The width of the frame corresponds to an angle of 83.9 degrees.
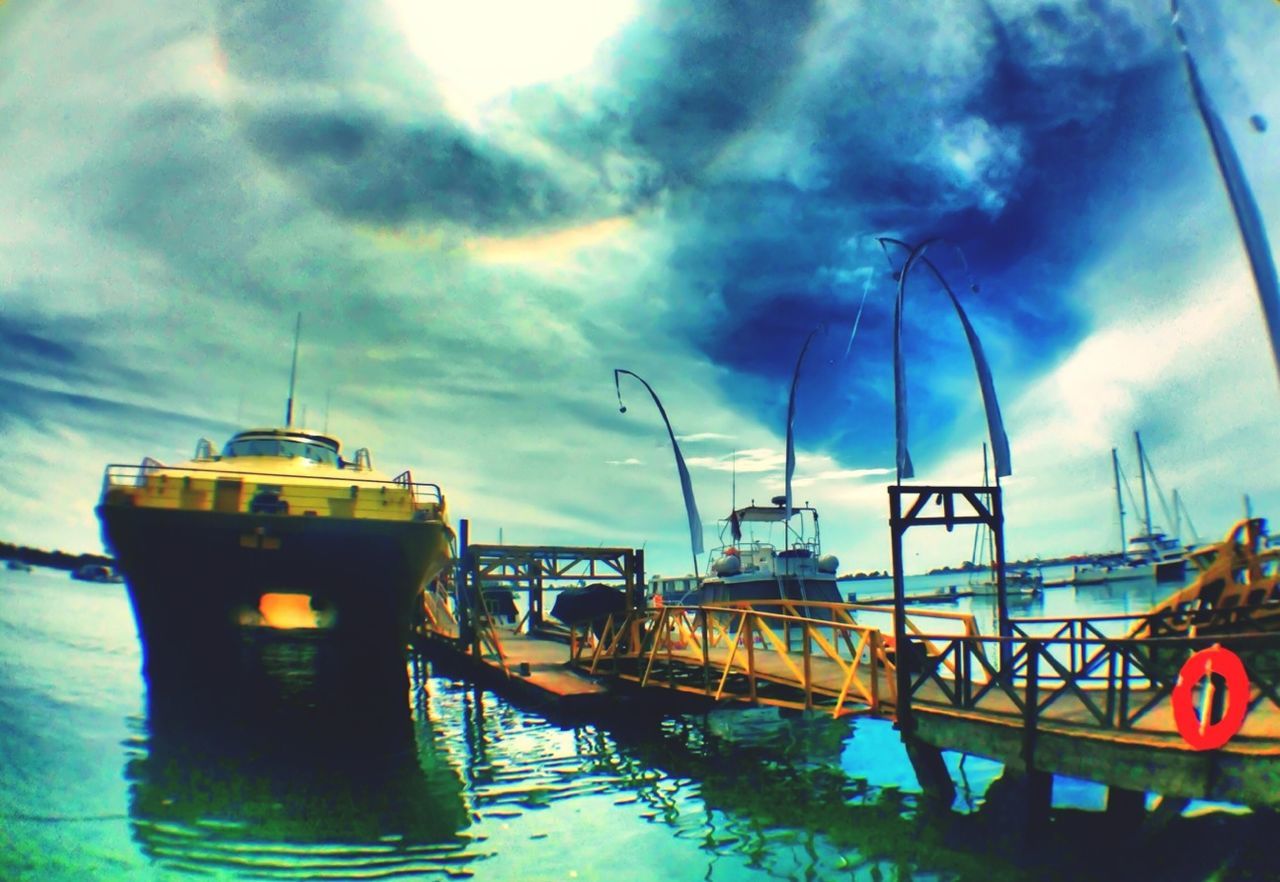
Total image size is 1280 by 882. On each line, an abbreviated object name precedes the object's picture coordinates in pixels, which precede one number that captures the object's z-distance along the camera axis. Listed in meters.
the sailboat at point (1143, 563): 69.94
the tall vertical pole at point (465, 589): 22.89
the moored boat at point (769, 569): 36.72
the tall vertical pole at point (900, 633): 10.12
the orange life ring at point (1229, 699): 6.81
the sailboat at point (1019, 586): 84.81
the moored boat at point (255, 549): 14.95
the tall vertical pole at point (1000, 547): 10.82
